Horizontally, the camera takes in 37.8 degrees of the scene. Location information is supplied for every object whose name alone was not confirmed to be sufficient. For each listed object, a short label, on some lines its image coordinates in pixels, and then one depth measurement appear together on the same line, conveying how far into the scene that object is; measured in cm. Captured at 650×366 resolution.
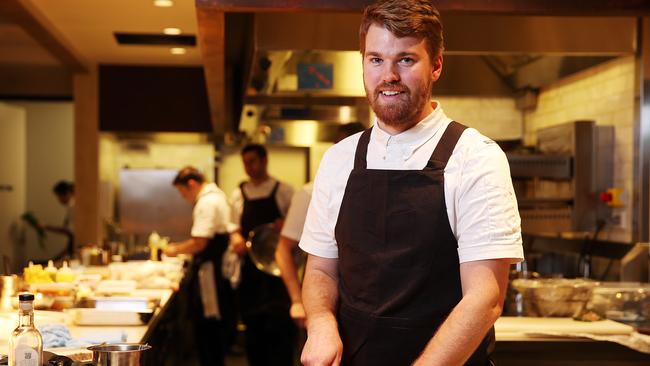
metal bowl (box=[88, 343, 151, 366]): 228
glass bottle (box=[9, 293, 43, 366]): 226
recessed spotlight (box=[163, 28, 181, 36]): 732
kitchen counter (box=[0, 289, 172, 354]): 318
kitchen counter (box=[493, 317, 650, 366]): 351
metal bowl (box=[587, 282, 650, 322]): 389
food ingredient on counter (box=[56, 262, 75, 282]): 477
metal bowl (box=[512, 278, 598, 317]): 387
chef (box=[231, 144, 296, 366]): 671
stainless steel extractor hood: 445
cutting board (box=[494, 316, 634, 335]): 358
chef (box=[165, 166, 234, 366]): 756
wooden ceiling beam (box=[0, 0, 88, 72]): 589
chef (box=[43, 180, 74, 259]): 1212
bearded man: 224
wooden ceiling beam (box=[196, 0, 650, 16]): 351
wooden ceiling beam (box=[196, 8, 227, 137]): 380
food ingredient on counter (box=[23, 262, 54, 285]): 457
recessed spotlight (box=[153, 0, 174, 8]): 628
